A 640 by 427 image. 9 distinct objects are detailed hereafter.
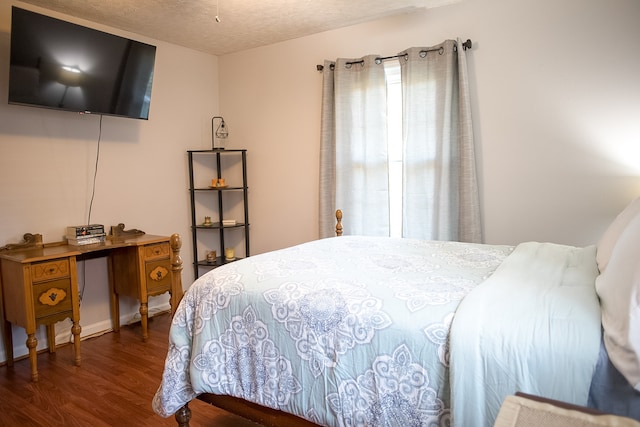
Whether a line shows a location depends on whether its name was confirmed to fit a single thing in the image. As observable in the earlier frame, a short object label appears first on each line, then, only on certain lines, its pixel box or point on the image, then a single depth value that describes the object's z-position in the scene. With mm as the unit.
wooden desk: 2521
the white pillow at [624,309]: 935
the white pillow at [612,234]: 1574
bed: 1046
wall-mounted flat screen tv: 2602
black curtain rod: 3000
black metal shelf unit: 4051
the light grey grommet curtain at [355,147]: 3402
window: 3391
